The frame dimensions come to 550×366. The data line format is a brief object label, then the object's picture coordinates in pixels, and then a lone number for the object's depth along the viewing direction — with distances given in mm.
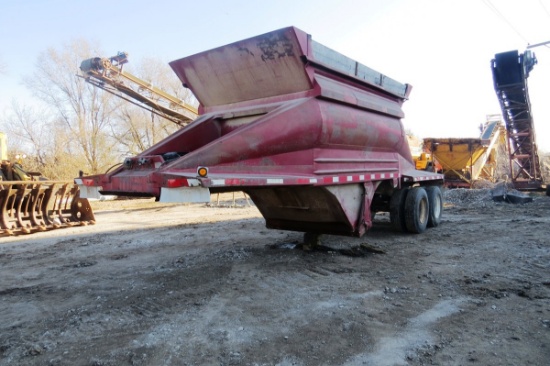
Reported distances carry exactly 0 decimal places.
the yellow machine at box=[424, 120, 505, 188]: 18078
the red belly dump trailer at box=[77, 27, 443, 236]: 4516
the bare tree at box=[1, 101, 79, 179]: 22500
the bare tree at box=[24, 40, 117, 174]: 23797
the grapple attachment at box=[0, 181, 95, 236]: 9266
